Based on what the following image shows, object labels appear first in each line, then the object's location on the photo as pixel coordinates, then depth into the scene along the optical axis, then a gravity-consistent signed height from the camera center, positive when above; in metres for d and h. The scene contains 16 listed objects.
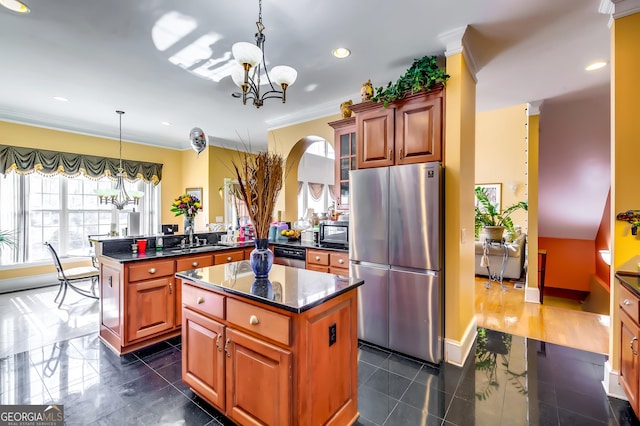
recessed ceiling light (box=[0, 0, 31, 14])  2.12 +1.54
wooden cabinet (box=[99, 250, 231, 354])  2.73 -0.88
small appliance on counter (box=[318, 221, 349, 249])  3.41 -0.26
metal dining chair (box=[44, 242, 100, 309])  4.10 -0.89
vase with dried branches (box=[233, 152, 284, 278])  1.81 +0.12
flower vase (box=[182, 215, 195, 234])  3.71 -0.13
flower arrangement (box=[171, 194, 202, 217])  3.58 +0.08
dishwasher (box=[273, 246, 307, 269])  3.70 -0.57
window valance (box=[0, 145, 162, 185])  4.77 +0.89
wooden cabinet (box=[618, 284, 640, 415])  1.81 -0.86
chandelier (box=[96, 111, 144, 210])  4.84 +0.31
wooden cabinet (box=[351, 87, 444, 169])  2.68 +0.82
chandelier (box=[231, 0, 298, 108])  1.93 +1.05
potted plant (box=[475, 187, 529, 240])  5.02 -0.15
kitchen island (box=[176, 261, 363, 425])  1.46 -0.75
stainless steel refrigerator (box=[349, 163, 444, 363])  2.56 -0.39
